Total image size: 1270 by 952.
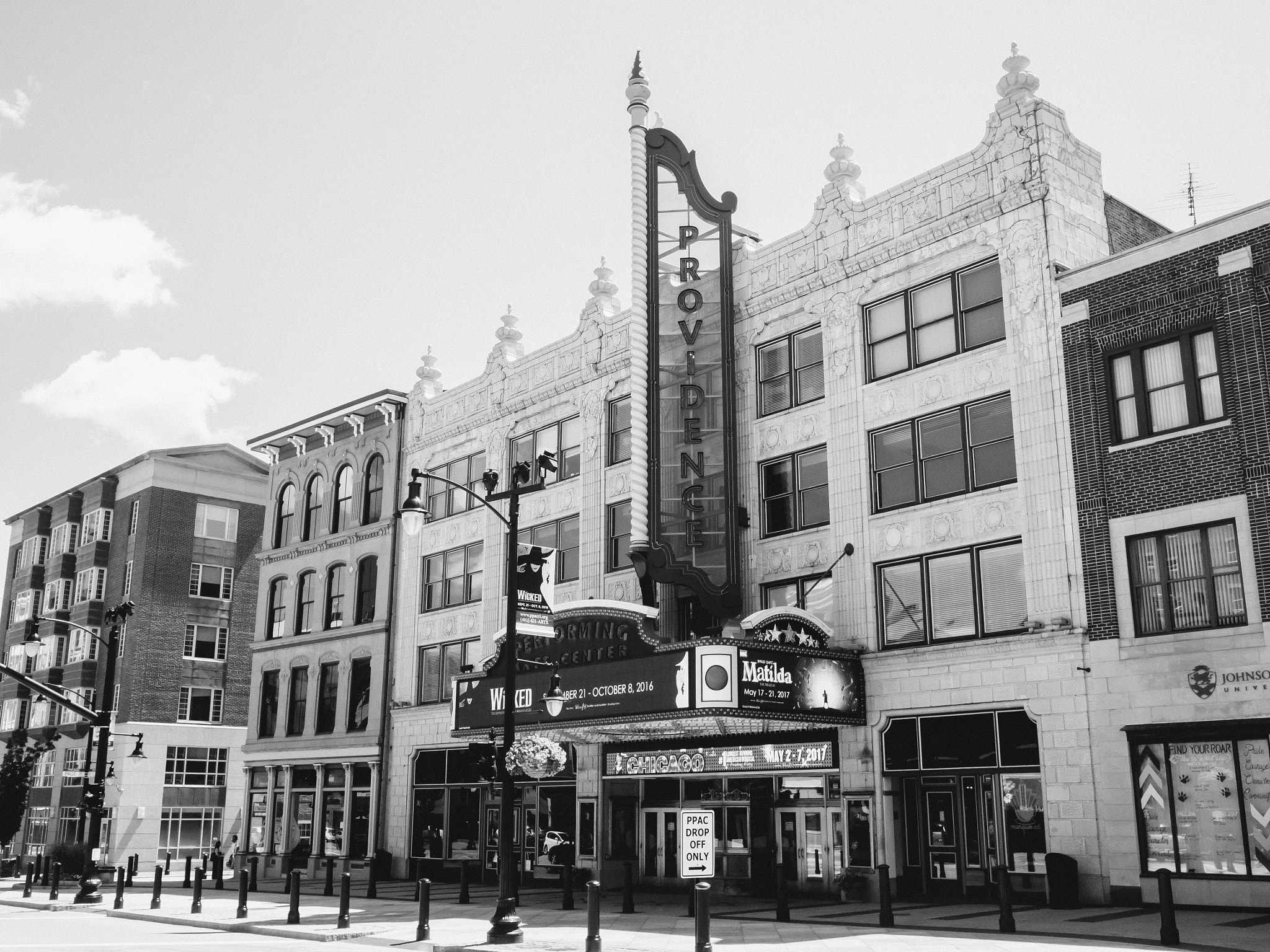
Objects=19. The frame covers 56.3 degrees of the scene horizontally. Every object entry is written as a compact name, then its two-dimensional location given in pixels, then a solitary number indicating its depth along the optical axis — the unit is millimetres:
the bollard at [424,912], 21078
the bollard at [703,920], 15836
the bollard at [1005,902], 18969
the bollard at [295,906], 25078
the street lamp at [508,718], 20094
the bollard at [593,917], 17844
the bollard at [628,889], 24859
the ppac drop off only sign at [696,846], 16312
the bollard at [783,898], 22359
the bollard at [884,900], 20734
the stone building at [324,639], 43812
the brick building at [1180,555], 21203
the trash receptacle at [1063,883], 22188
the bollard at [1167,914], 16875
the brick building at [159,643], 60312
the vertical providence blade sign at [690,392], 30078
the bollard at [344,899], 23469
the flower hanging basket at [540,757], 23406
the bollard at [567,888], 27359
